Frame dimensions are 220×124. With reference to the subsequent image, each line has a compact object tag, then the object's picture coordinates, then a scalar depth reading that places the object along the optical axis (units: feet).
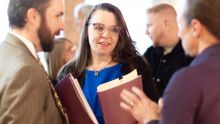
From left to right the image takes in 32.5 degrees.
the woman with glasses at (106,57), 6.35
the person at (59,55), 8.60
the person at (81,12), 10.81
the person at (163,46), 8.64
